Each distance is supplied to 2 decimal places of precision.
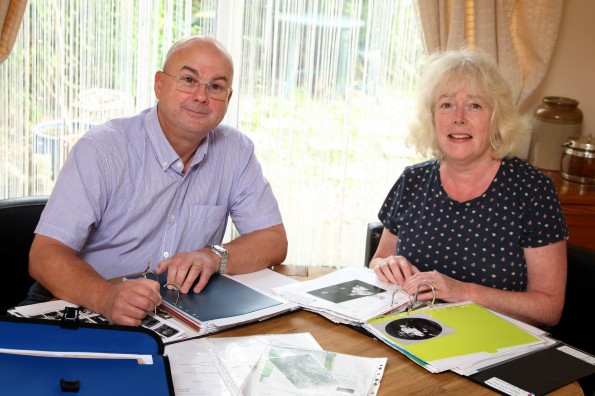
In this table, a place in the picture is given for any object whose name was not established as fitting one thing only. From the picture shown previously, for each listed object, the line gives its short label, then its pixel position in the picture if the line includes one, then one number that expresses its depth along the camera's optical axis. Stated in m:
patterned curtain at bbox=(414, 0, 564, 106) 3.52
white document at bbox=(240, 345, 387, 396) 1.44
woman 2.11
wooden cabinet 3.29
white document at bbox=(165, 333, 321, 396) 1.45
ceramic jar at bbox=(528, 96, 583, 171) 3.58
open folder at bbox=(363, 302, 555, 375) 1.62
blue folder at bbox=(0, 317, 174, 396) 1.29
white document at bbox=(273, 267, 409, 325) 1.82
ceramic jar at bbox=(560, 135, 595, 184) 3.36
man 2.05
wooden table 1.52
